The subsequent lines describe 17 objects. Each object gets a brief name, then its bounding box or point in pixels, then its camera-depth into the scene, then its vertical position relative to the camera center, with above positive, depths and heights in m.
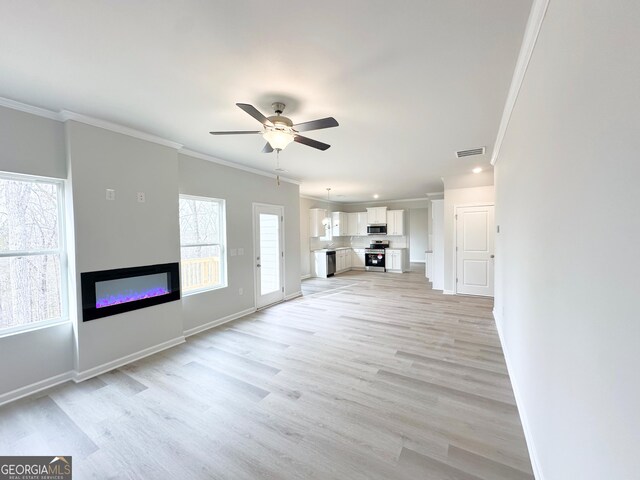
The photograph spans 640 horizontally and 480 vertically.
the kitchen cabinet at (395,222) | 9.34 +0.36
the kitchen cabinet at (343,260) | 9.40 -0.97
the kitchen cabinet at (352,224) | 10.34 +0.34
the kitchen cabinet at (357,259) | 10.33 -1.01
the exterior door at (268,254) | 5.07 -0.38
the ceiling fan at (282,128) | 2.23 +0.93
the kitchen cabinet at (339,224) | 9.83 +0.34
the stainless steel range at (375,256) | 9.66 -0.87
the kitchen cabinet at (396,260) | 9.40 -0.98
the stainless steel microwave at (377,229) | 9.58 +0.12
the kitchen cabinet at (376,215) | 9.55 +0.65
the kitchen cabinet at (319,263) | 8.61 -0.98
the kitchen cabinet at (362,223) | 10.13 +0.37
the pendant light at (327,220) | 8.91 +0.45
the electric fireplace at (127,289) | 2.83 -0.61
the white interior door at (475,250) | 5.53 -0.40
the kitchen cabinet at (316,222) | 8.57 +0.37
